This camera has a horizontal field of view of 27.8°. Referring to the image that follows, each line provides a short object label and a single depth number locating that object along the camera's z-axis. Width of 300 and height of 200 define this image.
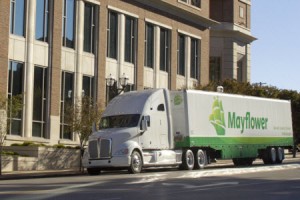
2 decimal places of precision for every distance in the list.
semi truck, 26.27
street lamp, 33.67
